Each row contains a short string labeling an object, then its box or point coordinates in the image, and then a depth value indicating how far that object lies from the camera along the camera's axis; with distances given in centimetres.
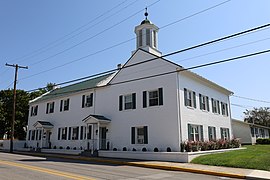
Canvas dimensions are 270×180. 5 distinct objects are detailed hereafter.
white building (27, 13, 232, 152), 1869
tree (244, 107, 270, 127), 6337
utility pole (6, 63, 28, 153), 2854
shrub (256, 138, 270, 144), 3506
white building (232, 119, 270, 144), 3578
